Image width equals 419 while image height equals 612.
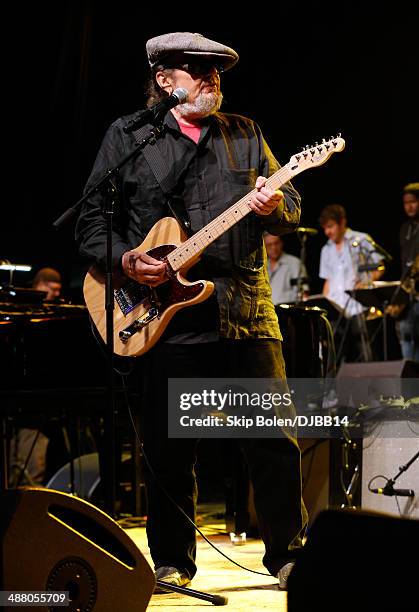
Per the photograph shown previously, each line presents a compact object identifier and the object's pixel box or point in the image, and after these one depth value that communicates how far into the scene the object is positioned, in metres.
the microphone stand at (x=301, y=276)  9.48
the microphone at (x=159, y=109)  3.46
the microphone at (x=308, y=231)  9.61
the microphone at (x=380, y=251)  9.33
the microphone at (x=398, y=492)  4.29
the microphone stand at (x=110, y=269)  3.34
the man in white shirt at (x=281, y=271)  9.83
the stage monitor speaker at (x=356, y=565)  1.84
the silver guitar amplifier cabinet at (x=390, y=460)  4.38
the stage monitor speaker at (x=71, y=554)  2.58
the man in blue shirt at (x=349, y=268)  9.45
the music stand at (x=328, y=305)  9.13
